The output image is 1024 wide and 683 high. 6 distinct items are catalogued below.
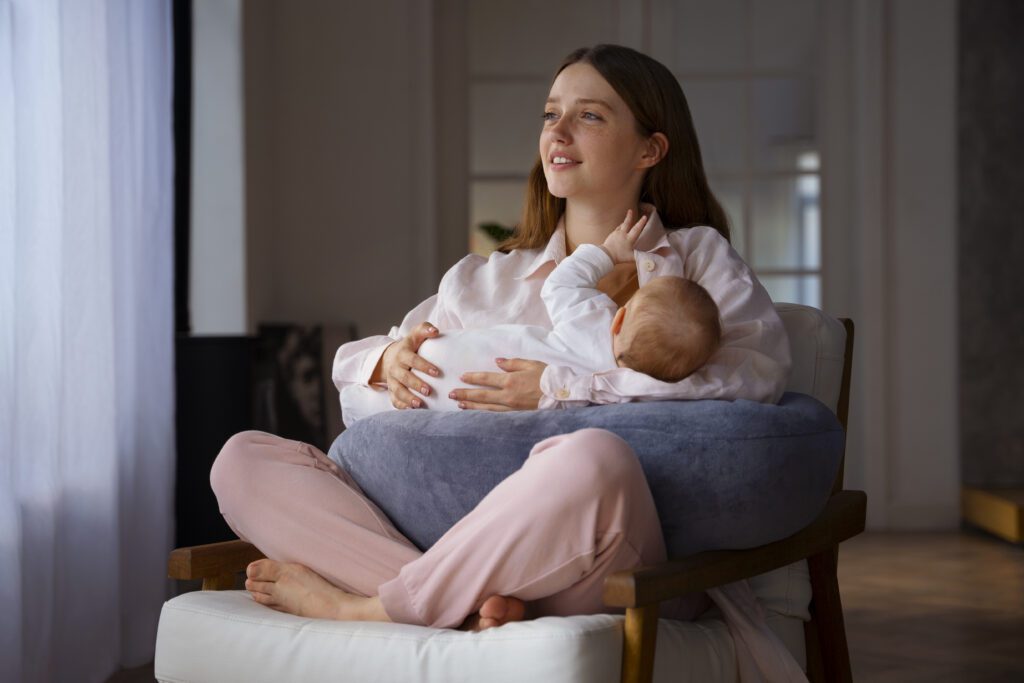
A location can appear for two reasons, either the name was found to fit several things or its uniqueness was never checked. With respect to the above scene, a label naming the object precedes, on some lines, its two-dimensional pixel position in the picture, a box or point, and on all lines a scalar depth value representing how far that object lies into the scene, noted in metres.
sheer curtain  2.59
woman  1.54
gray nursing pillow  1.57
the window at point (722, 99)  5.55
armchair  1.46
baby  1.72
